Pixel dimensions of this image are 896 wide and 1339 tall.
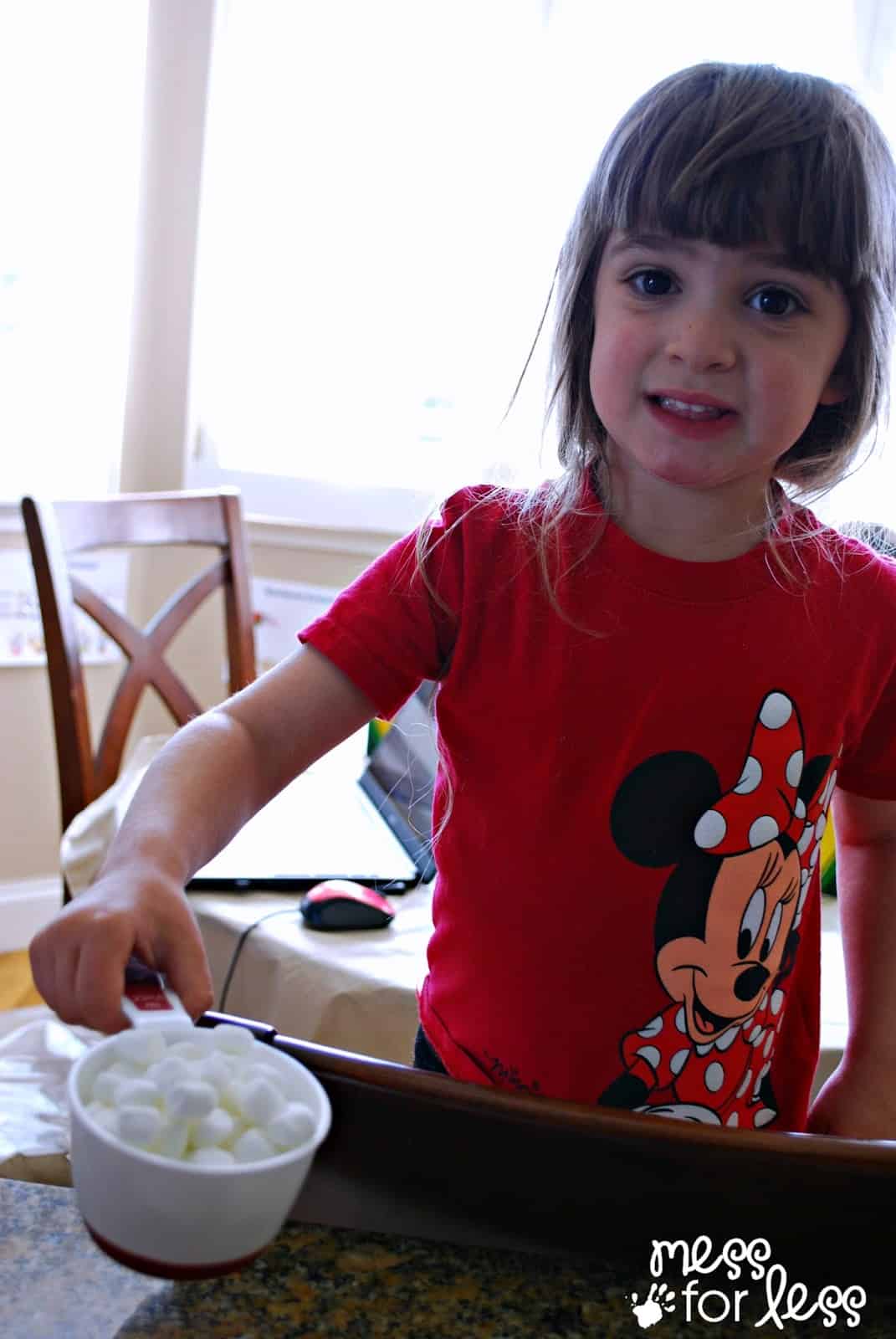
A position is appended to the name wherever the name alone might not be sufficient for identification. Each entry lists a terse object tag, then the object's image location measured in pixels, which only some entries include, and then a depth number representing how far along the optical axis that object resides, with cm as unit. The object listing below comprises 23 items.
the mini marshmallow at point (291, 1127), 43
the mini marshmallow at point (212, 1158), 41
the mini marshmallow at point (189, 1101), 42
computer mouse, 126
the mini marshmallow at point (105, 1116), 42
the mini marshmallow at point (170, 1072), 43
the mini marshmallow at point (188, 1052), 46
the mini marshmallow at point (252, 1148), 42
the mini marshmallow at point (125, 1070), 44
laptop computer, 136
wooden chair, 181
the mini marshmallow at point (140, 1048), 45
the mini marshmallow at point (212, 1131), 42
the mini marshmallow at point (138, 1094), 42
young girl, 75
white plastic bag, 103
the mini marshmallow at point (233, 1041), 47
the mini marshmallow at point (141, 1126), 41
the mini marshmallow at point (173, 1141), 41
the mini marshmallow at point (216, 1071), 44
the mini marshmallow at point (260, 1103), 44
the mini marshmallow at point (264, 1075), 46
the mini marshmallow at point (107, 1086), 43
